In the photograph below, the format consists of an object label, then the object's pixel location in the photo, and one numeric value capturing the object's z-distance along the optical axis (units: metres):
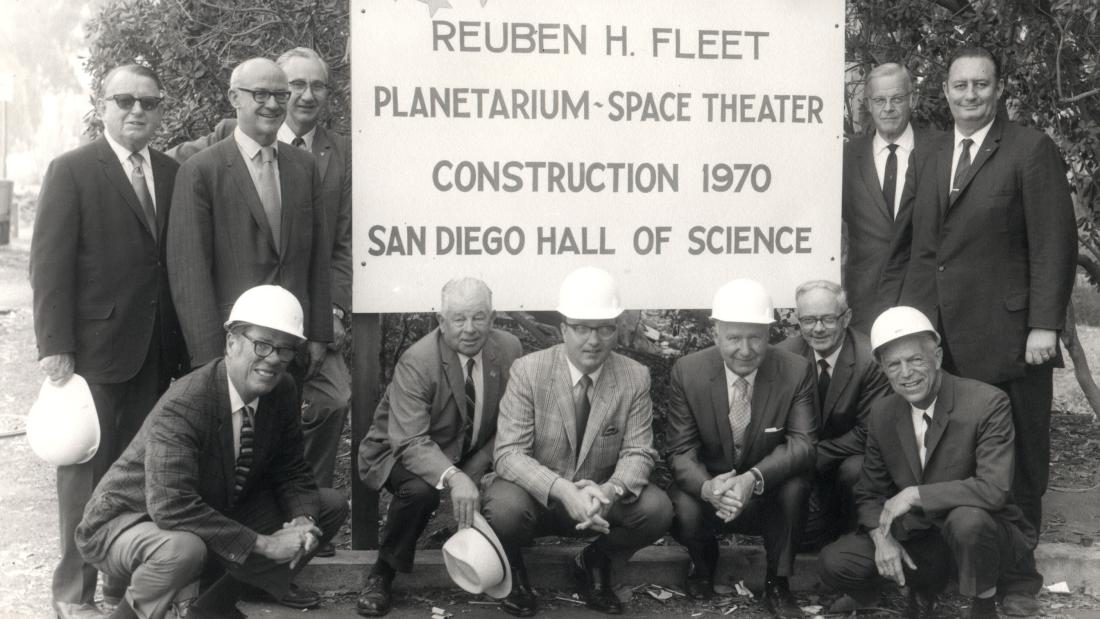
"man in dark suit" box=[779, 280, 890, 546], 5.26
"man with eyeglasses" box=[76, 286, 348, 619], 4.20
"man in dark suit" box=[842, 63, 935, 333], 5.56
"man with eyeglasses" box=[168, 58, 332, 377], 4.89
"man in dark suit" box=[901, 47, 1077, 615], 5.13
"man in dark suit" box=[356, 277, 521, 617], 4.93
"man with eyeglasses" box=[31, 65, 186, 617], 4.74
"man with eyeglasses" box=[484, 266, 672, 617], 4.86
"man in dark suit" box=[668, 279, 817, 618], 4.98
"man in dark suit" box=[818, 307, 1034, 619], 4.61
